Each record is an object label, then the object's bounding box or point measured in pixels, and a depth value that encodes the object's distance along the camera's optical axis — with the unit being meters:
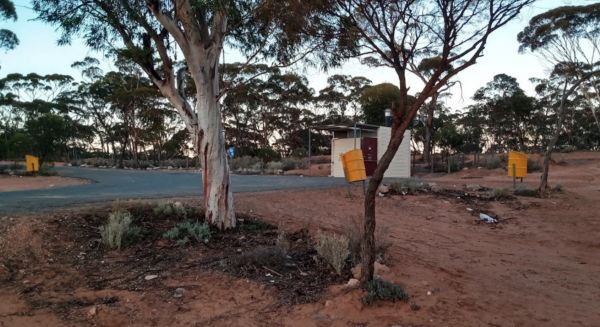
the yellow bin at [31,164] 24.11
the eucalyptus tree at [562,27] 19.08
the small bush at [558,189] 15.78
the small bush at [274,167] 27.61
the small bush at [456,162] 30.61
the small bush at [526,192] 15.22
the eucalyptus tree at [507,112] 41.59
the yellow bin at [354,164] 11.94
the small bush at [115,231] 6.48
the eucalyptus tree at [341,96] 46.41
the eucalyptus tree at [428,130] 33.62
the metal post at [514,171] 16.50
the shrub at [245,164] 29.93
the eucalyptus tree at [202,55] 7.36
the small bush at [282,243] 6.51
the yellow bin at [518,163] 16.78
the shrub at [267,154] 40.21
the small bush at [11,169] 25.32
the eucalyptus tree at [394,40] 4.79
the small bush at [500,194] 14.53
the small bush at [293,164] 30.52
